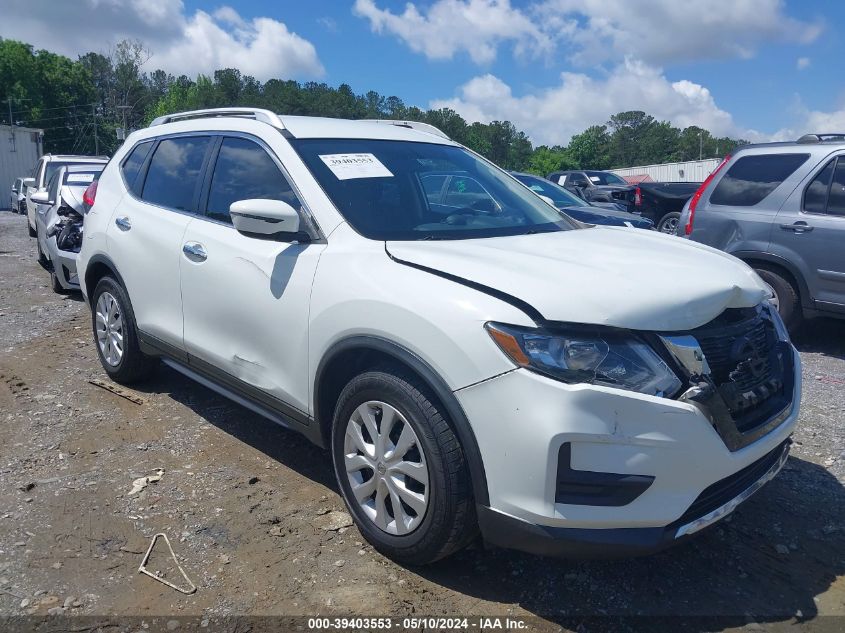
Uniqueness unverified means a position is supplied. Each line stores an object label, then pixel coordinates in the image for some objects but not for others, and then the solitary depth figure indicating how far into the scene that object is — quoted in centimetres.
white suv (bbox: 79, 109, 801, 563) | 234
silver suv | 604
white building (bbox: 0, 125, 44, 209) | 3684
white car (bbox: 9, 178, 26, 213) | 2741
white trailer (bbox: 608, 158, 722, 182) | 4170
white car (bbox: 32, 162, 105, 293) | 785
